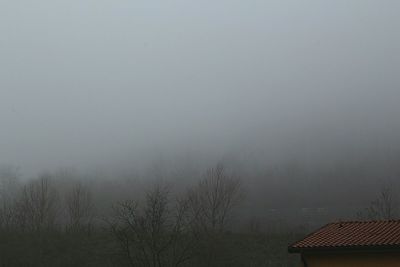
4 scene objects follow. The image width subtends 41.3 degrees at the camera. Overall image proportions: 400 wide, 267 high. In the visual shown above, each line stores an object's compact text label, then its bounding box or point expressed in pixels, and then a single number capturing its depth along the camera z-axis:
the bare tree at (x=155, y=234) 49.69
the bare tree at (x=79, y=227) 70.88
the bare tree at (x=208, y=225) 63.30
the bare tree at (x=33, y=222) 70.14
